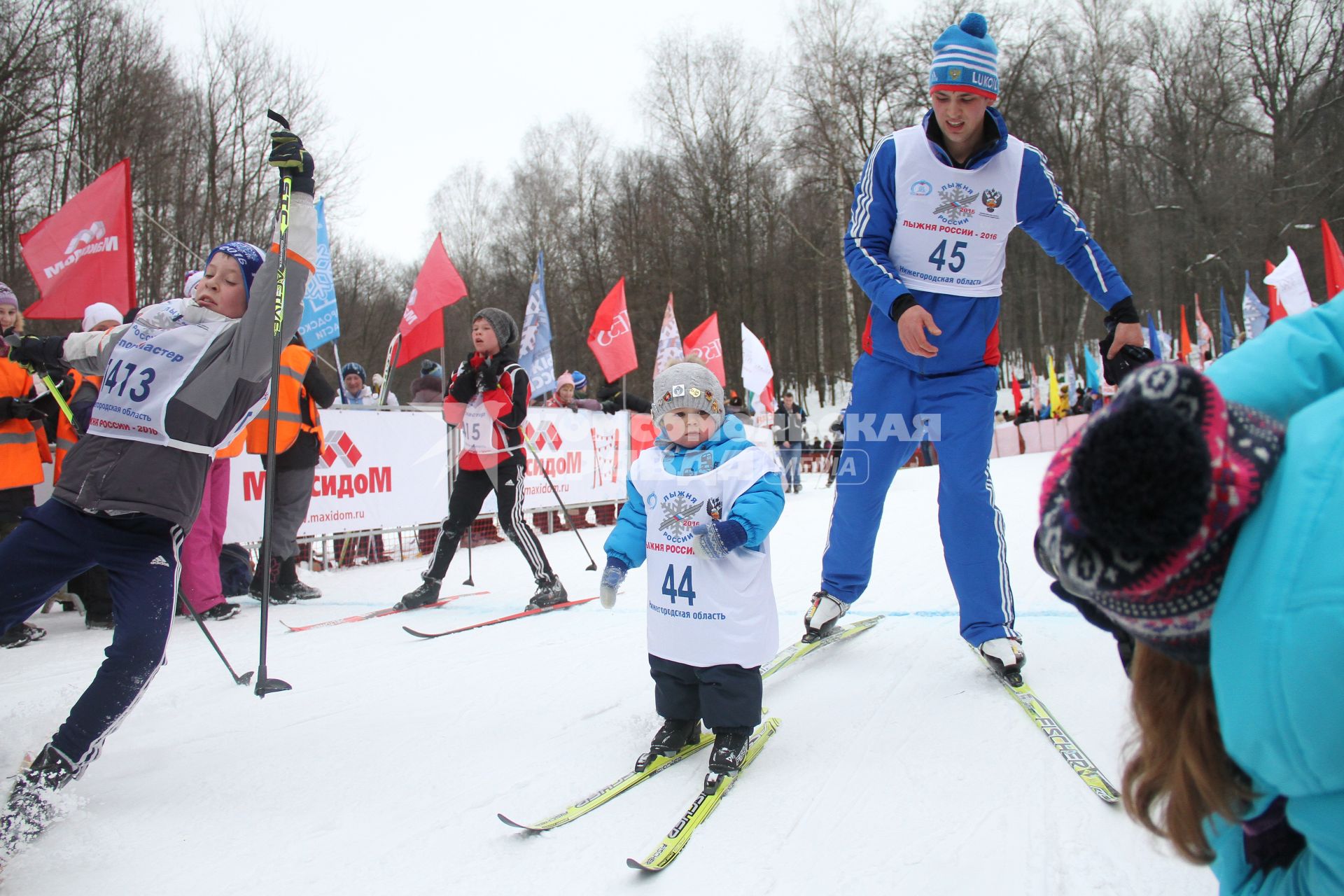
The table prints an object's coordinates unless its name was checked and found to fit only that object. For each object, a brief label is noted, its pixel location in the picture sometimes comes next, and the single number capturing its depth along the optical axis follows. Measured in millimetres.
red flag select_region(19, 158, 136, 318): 5773
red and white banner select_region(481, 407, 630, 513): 9797
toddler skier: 2391
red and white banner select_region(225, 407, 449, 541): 6605
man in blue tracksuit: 2949
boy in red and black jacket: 5230
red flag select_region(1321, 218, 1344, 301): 9641
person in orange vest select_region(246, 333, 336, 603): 5887
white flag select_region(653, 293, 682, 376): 13973
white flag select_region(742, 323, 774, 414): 15016
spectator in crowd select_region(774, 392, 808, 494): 15414
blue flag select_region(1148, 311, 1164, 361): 21862
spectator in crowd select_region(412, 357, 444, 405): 10328
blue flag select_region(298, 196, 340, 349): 10423
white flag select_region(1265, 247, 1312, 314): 11070
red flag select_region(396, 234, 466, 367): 10008
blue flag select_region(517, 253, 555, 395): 12180
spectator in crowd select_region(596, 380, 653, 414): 12234
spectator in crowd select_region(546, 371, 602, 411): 10813
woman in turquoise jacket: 643
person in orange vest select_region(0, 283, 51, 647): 4727
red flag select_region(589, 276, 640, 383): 12375
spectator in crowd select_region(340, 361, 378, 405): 10891
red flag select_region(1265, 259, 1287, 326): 11622
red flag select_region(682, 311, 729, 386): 13594
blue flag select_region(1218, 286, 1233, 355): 23016
